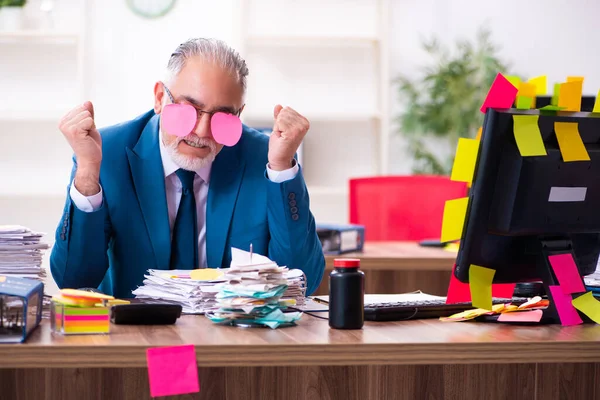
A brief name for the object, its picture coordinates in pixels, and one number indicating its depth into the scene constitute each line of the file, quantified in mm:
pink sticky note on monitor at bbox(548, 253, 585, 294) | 2845
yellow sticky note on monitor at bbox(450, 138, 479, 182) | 2771
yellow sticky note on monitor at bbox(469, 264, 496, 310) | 2815
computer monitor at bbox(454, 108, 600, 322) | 2764
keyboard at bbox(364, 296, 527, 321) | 2801
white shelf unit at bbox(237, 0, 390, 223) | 6765
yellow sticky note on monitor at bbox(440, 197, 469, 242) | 2800
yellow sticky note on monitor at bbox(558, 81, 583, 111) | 2865
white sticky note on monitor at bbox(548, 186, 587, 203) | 2809
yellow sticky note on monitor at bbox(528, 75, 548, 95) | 2844
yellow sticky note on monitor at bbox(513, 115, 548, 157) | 2745
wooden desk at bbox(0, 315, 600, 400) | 2494
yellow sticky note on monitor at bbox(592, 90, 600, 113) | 2872
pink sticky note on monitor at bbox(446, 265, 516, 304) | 2882
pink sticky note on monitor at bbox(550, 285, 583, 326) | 2822
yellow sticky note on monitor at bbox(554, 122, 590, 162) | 2796
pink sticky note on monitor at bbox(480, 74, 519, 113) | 2752
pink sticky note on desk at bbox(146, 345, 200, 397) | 2477
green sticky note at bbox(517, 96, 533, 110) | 2807
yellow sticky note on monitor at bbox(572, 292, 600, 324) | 2827
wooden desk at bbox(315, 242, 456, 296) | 4091
